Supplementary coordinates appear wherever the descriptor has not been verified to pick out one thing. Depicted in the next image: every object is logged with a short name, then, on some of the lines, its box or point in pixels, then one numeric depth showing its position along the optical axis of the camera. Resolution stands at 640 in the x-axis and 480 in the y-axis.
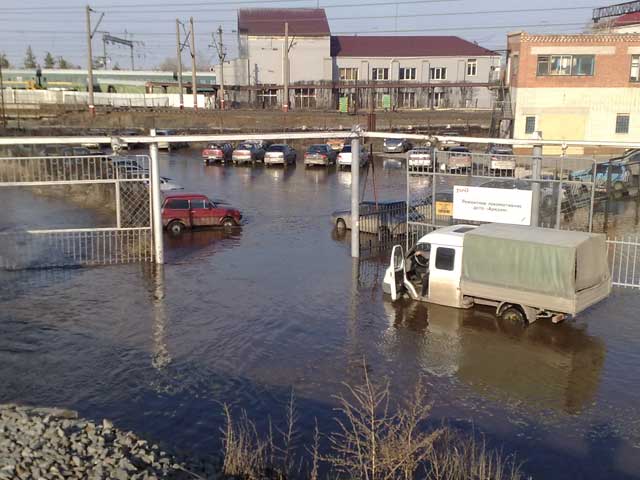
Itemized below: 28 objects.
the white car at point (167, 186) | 29.56
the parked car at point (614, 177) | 28.17
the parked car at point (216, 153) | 45.69
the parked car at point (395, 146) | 49.50
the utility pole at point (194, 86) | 73.69
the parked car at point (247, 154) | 45.09
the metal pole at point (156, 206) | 18.12
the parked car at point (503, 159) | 26.83
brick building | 43.66
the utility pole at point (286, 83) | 70.38
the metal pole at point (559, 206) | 15.80
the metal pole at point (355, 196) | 19.31
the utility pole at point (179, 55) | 74.59
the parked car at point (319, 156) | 44.09
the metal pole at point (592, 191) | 15.26
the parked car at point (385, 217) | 21.80
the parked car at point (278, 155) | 44.50
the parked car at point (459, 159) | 31.31
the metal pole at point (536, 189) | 16.38
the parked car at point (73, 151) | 36.47
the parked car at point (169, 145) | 55.65
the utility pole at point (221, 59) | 78.58
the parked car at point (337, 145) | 49.95
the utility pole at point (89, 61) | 69.12
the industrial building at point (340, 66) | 78.56
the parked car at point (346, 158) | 42.48
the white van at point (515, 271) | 13.06
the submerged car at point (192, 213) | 23.41
